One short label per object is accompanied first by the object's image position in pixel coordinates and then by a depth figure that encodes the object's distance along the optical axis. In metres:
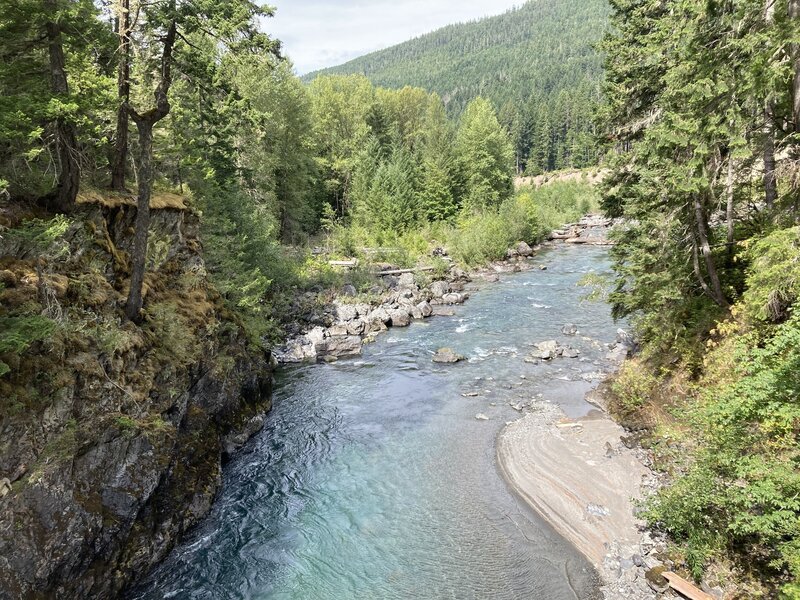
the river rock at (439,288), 37.72
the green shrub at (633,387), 16.44
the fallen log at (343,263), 40.28
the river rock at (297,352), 26.20
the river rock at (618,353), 22.75
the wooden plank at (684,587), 9.66
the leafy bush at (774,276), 9.55
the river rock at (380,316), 31.31
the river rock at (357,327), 29.61
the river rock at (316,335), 27.72
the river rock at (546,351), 24.02
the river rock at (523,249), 51.66
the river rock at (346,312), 31.86
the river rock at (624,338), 23.63
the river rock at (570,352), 24.07
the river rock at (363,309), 32.72
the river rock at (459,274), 42.50
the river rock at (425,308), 33.32
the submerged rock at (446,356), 24.72
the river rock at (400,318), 31.62
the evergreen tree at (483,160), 59.84
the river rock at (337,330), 29.12
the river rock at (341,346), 26.48
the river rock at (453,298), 36.23
